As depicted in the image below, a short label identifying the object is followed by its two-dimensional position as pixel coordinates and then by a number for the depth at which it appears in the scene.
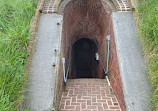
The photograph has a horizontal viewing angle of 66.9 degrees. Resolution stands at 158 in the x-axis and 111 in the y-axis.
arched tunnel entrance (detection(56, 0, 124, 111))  3.12
